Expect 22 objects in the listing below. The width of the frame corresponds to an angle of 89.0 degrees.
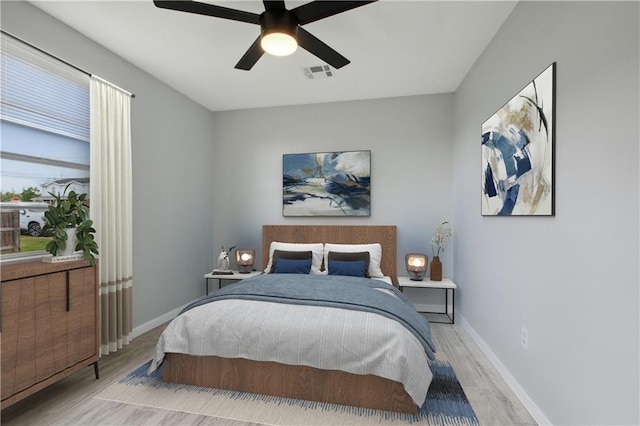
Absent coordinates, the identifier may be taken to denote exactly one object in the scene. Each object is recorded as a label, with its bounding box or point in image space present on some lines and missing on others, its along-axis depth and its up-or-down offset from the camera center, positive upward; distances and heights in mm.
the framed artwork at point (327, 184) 4375 +377
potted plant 2312 -128
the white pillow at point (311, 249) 3913 -474
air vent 3400 +1493
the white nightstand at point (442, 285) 3723 -849
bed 2104 -1170
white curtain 2793 +57
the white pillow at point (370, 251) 3844 -477
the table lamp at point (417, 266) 3947 -663
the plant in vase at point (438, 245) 3934 -432
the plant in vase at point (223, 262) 4336 -680
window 2281 +590
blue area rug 2021 -1293
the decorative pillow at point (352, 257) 3743 -529
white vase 2354 -238
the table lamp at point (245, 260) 4383 -660
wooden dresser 1895 -736
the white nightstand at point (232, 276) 4152 -837
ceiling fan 1885 +1186
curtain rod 2203 +1173
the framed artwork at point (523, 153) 1908 +406
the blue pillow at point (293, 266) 3764 -642
